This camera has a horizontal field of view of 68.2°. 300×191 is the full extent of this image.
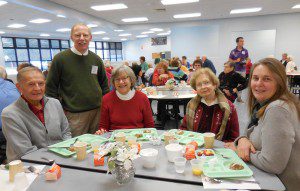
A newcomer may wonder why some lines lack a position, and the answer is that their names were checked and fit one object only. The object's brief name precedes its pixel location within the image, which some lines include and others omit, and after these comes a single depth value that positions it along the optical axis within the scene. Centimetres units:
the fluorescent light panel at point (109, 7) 690
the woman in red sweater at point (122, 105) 219
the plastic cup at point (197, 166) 123
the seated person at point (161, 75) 526
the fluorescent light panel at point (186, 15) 898
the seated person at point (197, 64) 553
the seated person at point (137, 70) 766
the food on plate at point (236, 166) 124
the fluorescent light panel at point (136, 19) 948
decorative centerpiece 117
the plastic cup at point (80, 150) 146
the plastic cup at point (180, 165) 127
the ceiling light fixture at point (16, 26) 947
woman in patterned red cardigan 205
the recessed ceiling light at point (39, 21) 854
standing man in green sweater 242
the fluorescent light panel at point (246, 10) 838
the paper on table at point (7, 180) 118
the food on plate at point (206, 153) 144
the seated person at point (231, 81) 495
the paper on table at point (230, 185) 110
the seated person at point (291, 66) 800
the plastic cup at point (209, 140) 155
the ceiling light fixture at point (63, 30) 1127
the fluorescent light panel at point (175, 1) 666
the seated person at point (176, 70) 608
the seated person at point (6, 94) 270
